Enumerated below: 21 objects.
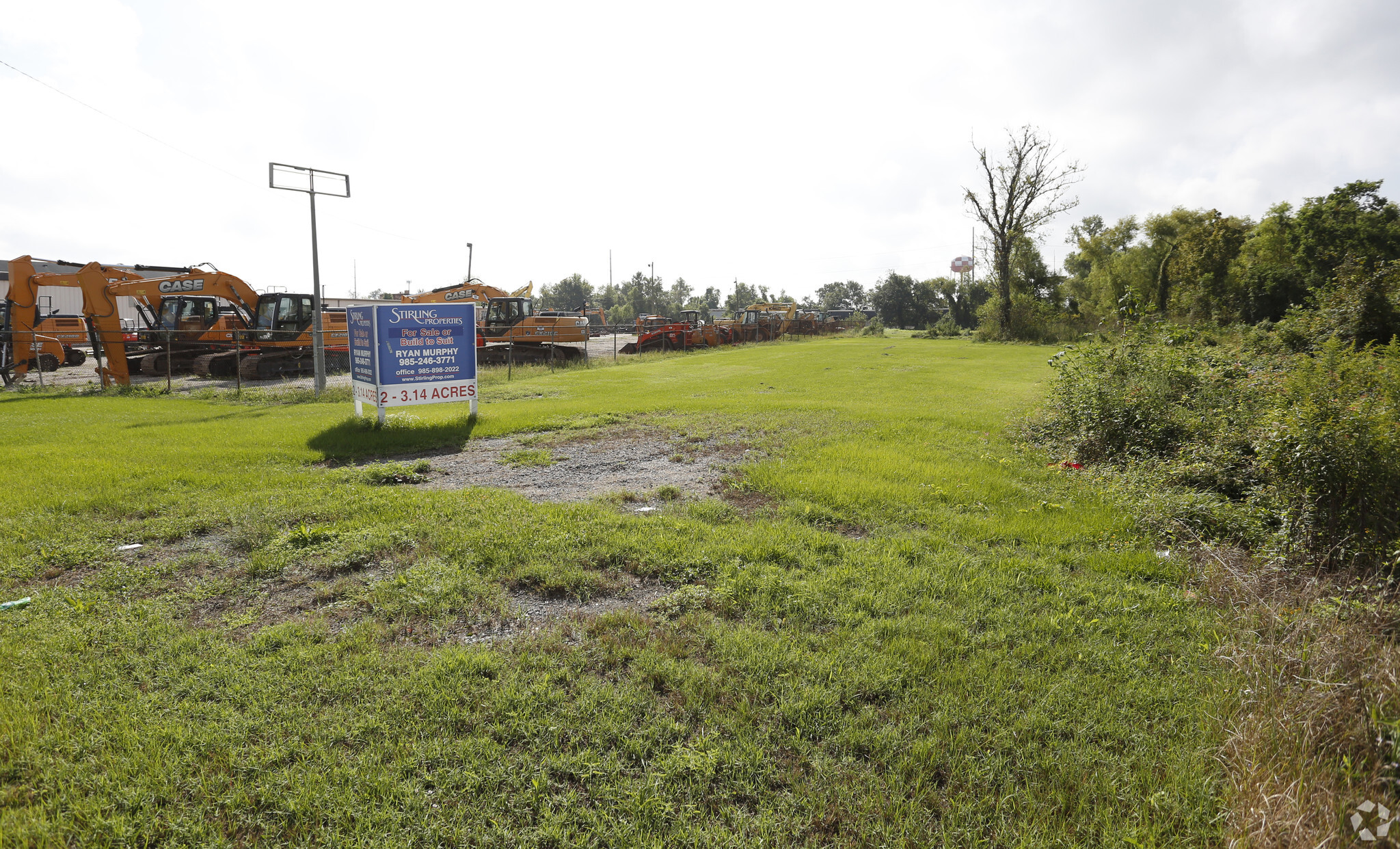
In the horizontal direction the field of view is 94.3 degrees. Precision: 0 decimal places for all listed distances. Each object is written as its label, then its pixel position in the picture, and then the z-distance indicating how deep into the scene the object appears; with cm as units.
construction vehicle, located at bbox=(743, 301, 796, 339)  4675
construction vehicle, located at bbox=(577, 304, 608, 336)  2945
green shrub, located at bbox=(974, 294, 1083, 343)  4153
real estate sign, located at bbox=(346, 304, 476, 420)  1055
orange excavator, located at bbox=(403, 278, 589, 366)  2716
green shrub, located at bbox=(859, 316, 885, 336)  5269
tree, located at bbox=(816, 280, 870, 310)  13888
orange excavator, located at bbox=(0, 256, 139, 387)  1811
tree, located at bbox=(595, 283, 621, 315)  11150
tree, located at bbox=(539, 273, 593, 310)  12131
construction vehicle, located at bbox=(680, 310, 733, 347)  3791
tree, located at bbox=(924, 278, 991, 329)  7119
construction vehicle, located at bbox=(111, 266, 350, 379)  2264
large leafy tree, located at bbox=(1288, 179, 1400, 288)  3269
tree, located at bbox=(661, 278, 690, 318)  10700
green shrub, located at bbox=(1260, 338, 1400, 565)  477
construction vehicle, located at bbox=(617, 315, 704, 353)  3388
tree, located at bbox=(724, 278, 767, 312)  11869
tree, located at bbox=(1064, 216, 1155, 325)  4791
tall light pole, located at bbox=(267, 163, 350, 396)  1602
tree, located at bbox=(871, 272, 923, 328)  8131
